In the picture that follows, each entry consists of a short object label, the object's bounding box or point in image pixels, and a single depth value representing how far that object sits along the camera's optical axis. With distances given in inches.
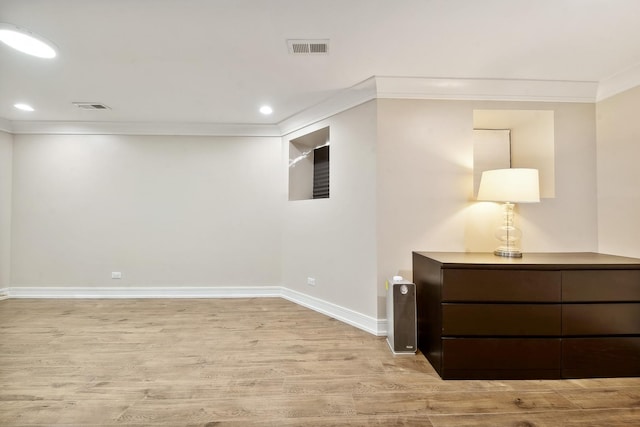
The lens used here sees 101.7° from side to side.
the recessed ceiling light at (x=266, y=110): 131.8
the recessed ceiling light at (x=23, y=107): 131.7
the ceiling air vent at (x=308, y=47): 80.4
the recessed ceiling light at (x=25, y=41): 74.6
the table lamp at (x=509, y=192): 87.0
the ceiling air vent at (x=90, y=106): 127.6
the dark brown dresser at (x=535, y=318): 76.3
